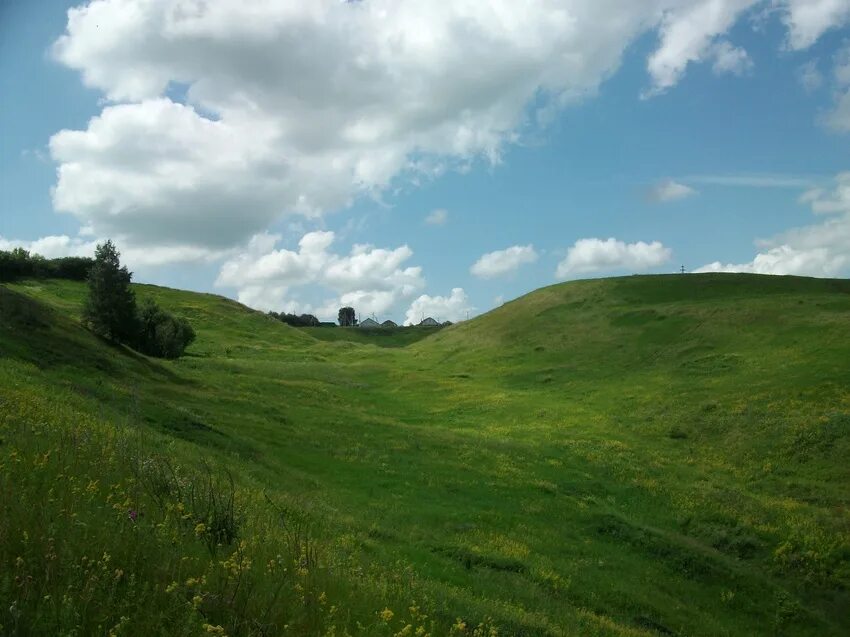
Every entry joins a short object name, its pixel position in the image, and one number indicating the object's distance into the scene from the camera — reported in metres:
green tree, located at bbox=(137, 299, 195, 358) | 55.81
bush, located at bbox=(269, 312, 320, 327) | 196.18
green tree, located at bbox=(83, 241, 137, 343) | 45.62
